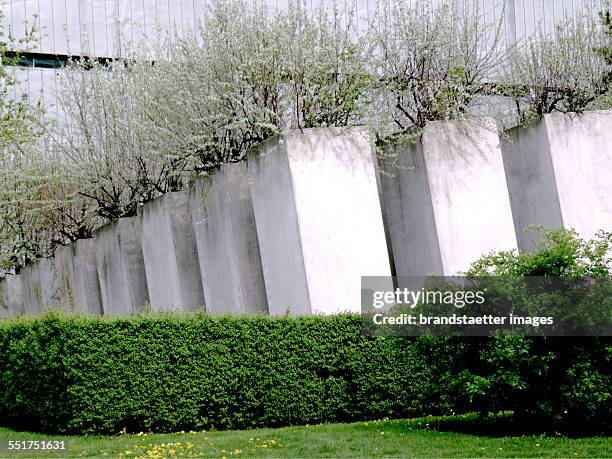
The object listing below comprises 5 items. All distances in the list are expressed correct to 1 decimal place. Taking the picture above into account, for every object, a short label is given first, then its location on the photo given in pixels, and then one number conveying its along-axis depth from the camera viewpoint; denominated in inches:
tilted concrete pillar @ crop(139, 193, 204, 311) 701.3
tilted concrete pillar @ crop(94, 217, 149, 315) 786.2
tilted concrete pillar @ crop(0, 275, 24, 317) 1072.2
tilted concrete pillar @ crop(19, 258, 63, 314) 945.5
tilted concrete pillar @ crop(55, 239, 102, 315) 882.8
